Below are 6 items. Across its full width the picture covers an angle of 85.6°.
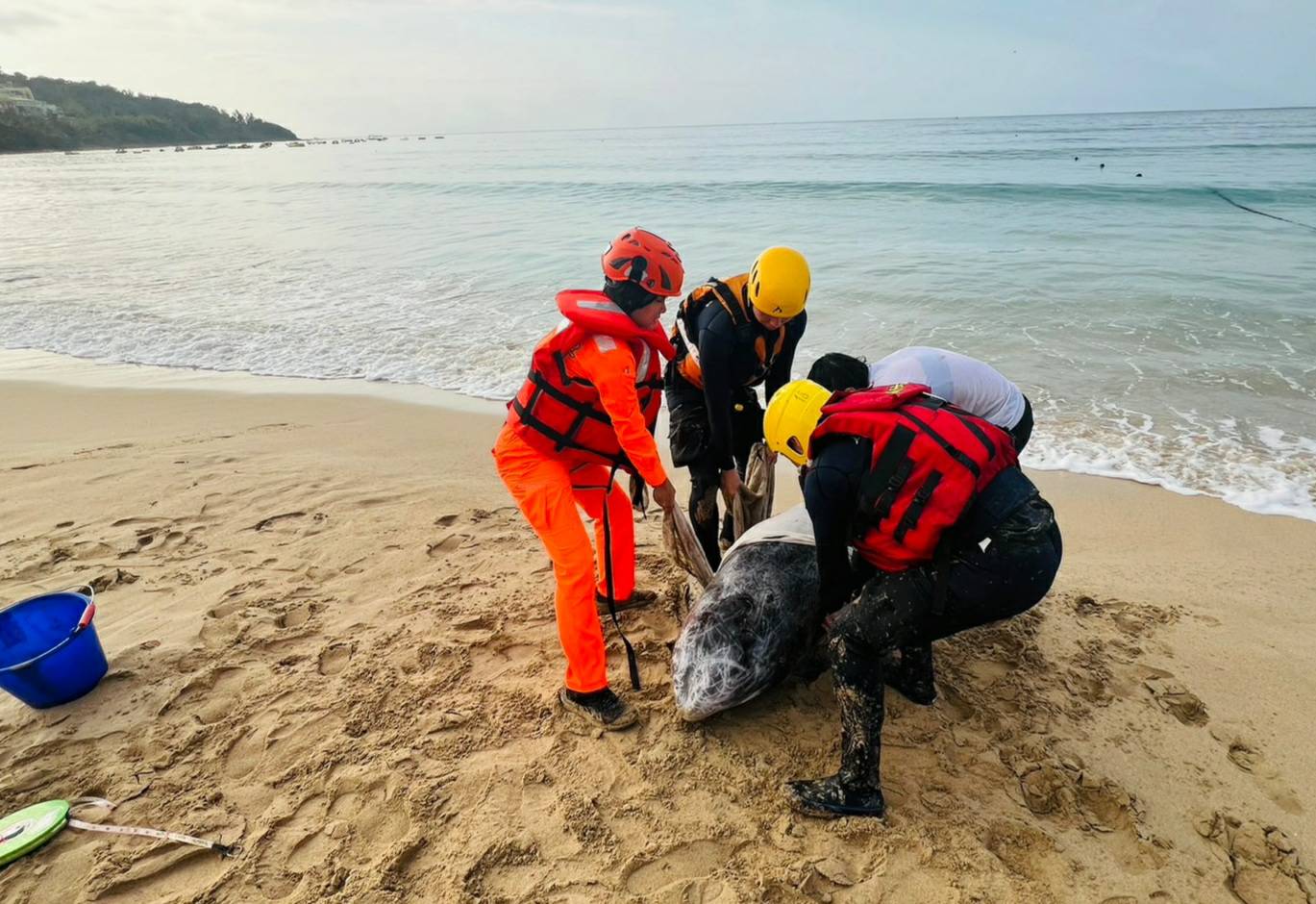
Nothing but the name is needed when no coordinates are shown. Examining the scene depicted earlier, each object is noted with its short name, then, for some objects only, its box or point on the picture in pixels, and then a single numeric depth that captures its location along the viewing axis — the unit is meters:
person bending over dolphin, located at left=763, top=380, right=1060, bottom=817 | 2.17
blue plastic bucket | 3.00
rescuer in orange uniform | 2.81
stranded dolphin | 3.04
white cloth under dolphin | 3.51
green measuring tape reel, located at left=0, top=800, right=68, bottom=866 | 2.46
